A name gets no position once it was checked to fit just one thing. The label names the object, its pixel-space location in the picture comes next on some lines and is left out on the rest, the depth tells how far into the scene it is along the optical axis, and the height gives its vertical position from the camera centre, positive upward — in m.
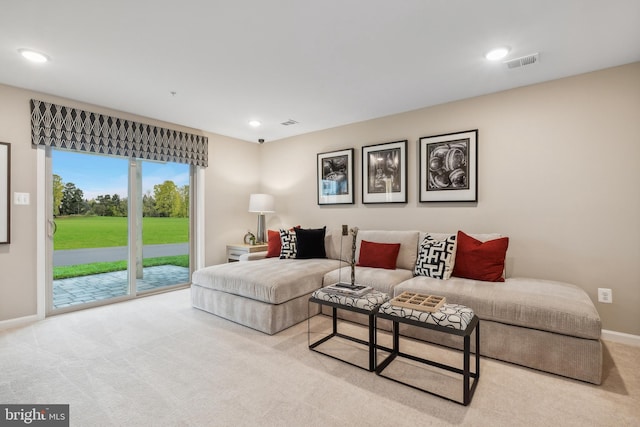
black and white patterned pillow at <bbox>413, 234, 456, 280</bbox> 3.00 -0.49
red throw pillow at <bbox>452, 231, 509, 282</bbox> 2.82 -0.47
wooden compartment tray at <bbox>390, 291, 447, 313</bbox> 2.04 -0.66
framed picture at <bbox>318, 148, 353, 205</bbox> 4.45 +0.53
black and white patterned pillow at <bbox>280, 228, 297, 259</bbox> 4.14 -0.45
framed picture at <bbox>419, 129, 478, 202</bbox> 3.41 +0.53
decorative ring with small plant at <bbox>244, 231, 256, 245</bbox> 5.20 -0.47
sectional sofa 2.10 -0.78
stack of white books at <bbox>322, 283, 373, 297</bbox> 2.47 -0.67
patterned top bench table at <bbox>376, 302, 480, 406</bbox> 1.83 -0.74
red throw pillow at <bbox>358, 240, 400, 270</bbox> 3.50 -0.51
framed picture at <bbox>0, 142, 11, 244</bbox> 3.03 +0.25
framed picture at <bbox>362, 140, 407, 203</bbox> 3.93 +0.54
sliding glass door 3.56 -0.21
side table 4.72 -0.60
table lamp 5.04 +0.16
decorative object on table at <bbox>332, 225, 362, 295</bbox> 2.51 -0.66
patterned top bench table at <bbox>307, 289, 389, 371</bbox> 2.22 -0.75
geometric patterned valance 3.28 +0.98
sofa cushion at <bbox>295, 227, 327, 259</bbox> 4.13 -0.45
